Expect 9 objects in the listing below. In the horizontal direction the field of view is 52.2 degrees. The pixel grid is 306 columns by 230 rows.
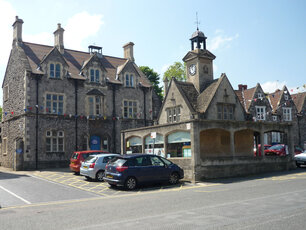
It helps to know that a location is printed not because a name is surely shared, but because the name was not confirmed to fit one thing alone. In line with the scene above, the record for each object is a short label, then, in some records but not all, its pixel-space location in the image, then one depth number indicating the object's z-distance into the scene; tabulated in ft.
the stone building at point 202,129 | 63.10
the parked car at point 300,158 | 79.60
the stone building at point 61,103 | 93.50
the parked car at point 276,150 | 83.66
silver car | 60.23
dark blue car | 49.62
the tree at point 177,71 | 171.94
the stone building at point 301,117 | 148.97
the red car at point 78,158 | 69.72
